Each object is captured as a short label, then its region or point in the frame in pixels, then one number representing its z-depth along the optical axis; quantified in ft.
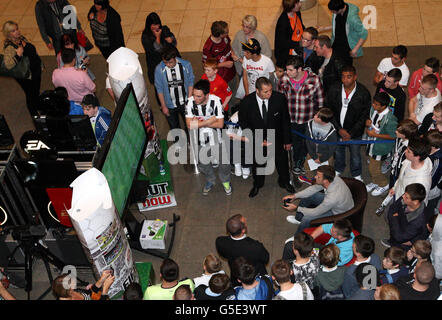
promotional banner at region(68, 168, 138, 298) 14.46
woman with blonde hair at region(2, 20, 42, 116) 24.00
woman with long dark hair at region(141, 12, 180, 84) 24.16
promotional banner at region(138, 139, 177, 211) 21.67
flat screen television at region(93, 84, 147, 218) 15.44
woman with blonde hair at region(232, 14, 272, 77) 23.81
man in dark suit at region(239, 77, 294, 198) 19.56
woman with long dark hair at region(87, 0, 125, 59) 26.43
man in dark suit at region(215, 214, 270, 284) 15.92
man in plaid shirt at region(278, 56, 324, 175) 20.15
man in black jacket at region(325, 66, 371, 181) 20.30
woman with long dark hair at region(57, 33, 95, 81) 24.34
